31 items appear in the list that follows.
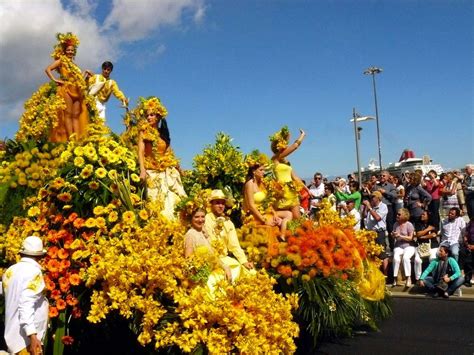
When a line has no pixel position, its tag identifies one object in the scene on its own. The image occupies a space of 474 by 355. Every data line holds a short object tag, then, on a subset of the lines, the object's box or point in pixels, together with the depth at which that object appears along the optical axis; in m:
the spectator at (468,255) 9.76
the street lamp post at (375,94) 31.66
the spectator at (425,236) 10.34
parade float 4.55
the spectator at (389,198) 12.21
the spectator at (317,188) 13.56
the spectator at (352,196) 12.72
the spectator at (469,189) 11.25
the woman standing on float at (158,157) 6.48
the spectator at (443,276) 9.39
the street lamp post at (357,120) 25.20
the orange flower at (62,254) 5.17
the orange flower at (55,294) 5.02
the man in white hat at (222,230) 5.72
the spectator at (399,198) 12.22
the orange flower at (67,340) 5.00
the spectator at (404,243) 10.25
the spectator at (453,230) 9.81
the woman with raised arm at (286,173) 7.59
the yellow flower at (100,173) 5.32
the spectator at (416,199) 11.32
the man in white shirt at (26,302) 4.41
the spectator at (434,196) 11.86
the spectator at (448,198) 11.50
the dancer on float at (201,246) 5.03
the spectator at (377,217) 11.20
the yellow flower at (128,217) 5.20
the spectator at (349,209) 11.94
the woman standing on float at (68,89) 6.96
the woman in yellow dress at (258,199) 7.02
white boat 23.60
